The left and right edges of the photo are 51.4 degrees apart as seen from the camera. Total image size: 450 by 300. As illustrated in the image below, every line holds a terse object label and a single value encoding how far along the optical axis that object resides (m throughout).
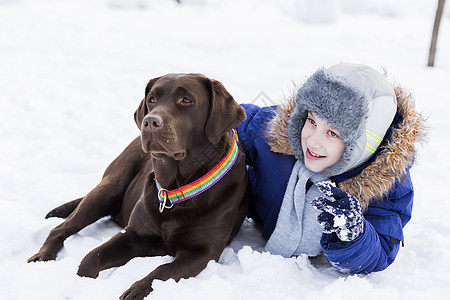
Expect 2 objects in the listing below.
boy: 2.29
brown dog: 2.34
